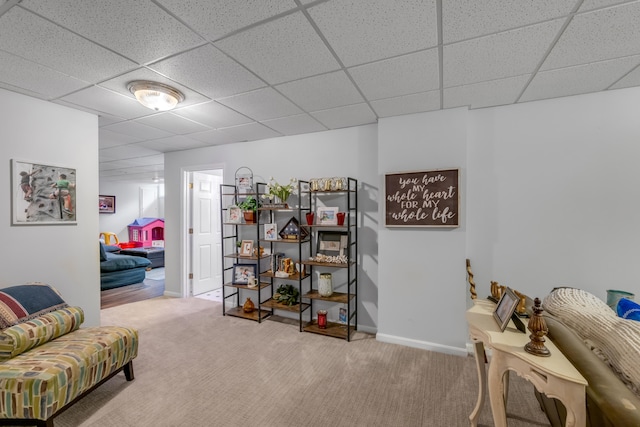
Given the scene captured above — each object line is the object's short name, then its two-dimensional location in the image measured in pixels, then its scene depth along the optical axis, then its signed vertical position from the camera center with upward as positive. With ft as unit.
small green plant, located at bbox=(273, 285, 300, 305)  11.56 -3.52
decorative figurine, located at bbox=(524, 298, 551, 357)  4.15 -1.87
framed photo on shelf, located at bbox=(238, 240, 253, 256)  12.43 -1.62
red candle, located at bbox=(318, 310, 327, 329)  10.62 -4.15
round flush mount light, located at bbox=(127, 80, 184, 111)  7.10 +3.17
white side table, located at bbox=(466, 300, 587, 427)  3.64 -2.36
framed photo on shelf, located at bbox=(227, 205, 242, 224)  12.66 -0.08
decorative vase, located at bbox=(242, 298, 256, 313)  12.30 -4.22
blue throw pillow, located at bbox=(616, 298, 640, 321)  4.89 -1.86
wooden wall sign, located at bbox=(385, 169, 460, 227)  8.74 +0.42
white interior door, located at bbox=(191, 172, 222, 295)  15.20 -1.21
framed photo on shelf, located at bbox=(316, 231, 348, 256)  10.71 -1.22
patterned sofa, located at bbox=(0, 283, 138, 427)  5.21 -3.10
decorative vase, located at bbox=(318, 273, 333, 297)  10.52 -2.80
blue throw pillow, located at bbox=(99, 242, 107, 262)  16.44 -2.52
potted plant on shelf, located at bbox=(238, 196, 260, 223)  12.16 +0.17
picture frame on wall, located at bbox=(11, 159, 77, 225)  7.90 +0.61
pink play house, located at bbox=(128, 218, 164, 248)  28.30 -1.97
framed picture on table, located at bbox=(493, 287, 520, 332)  4.78 -1.82
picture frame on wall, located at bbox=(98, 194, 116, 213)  26.30 +0.89
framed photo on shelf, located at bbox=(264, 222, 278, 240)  11.63 -0.82
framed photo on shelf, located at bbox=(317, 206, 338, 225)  10.46 -0.16
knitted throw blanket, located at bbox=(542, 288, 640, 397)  3.67 -1.93
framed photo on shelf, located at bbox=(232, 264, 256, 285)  12.47 -2.76
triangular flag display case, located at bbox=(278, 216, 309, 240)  11.16 -0.78
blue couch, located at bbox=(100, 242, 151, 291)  16.58 -3.60
